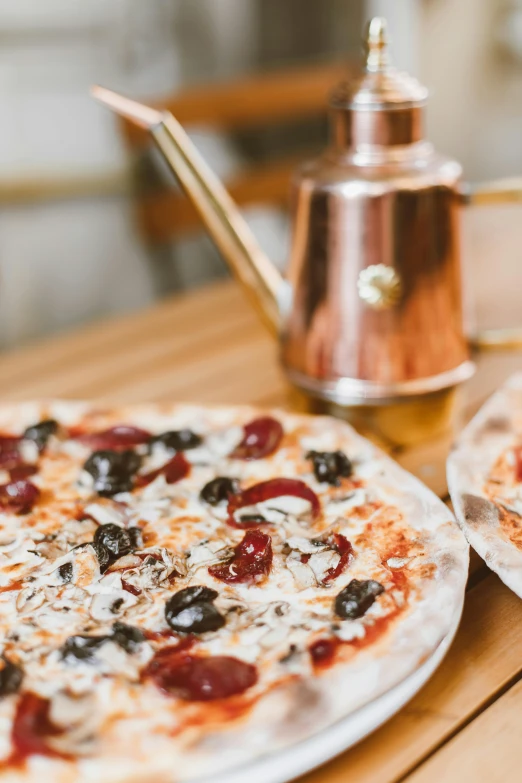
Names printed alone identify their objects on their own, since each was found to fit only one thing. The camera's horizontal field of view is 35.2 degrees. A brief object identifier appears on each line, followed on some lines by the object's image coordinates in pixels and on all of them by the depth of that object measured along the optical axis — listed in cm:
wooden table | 46
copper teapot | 74
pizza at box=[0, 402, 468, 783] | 43
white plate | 41
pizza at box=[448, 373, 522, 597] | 54
